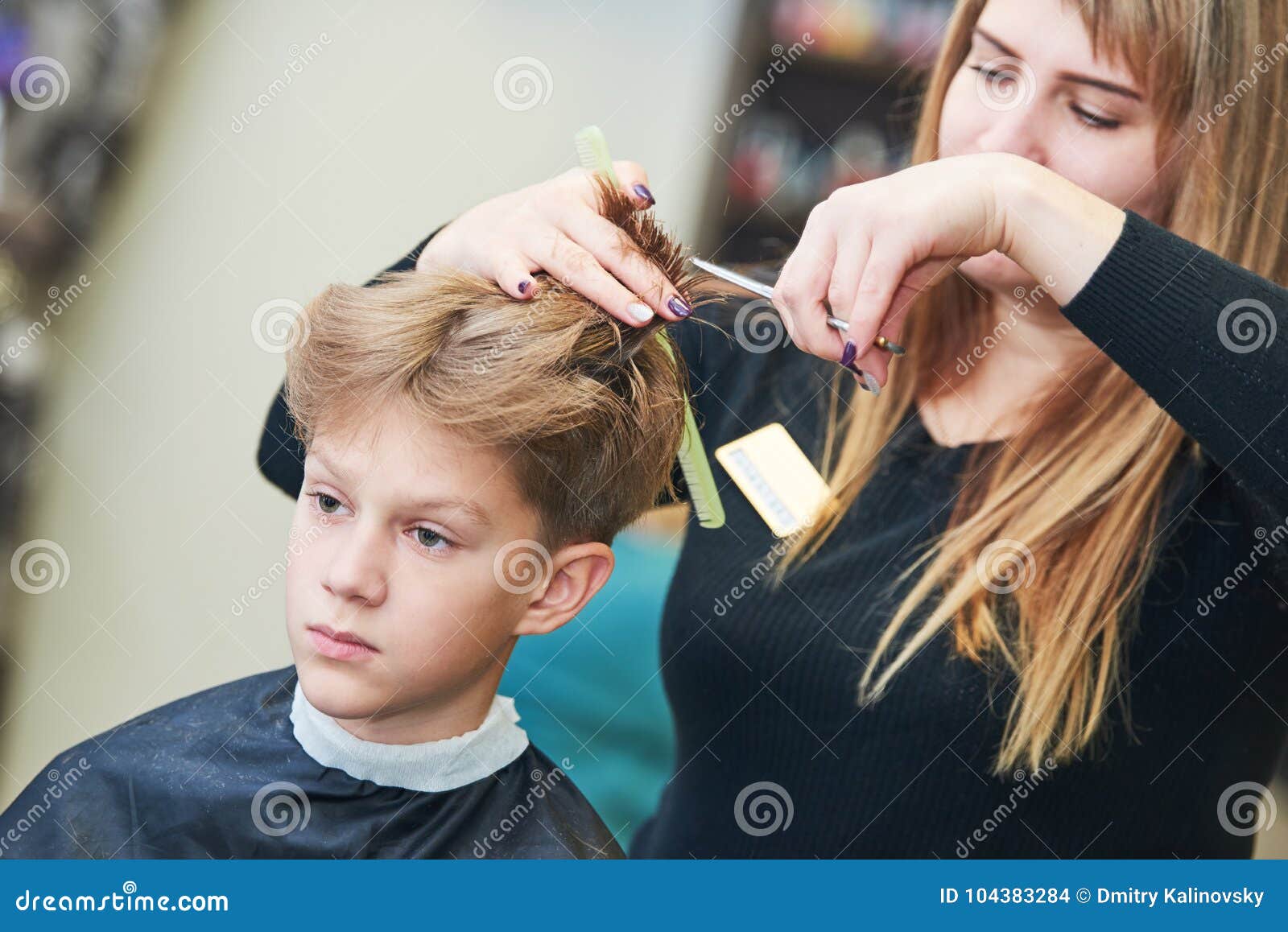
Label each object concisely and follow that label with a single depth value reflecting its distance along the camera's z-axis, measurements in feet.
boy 3.35
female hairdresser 3.23
